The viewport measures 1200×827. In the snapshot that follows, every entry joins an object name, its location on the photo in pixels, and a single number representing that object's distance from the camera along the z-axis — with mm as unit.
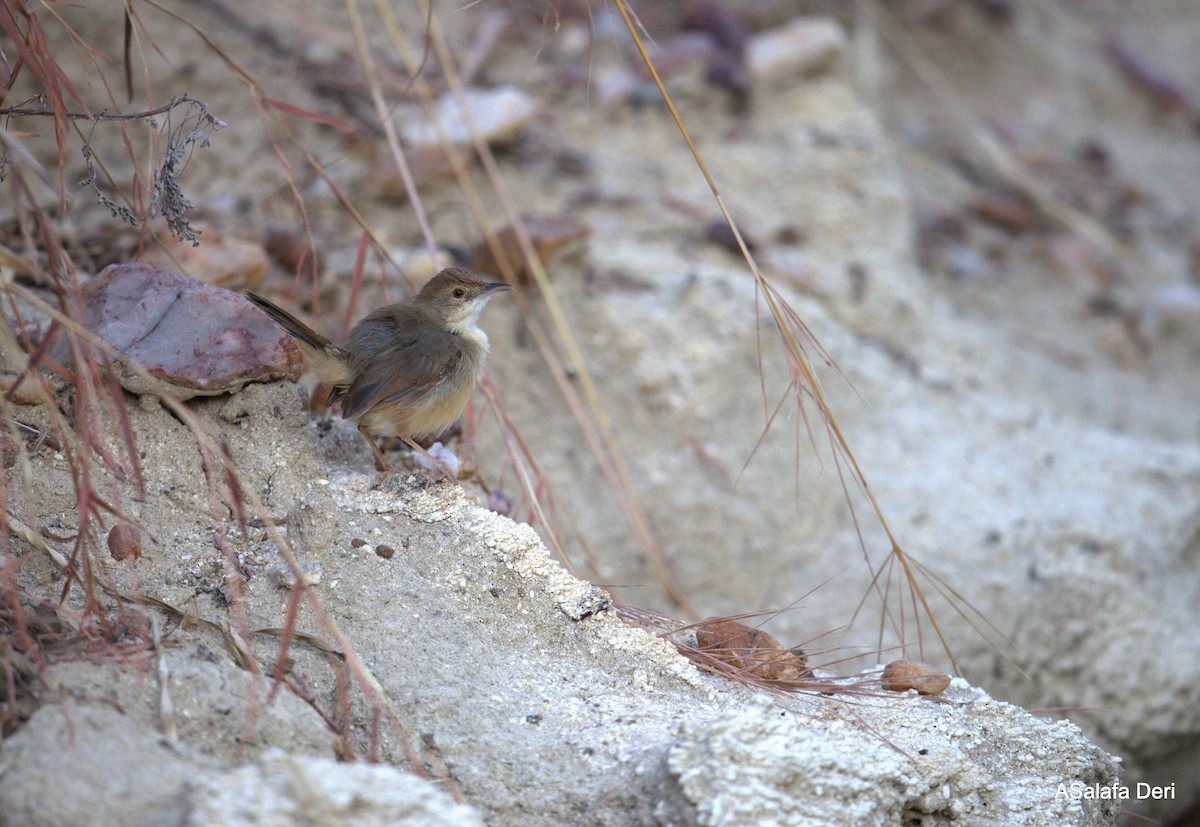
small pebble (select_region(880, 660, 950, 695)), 5402
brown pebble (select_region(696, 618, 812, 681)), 5379
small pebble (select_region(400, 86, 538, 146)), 9492
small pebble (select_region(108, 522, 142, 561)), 4840
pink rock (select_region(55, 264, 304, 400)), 5613
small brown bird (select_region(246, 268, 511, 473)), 5910
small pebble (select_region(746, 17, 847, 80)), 11633
